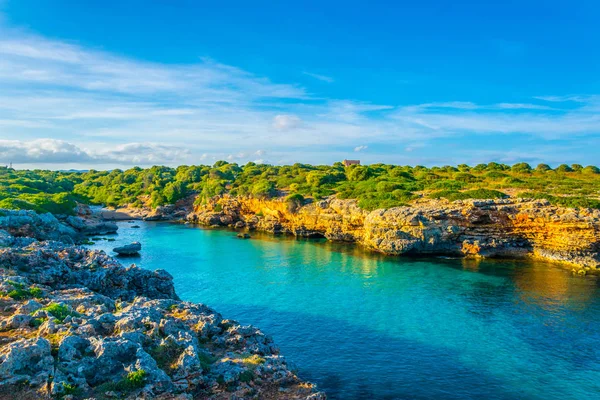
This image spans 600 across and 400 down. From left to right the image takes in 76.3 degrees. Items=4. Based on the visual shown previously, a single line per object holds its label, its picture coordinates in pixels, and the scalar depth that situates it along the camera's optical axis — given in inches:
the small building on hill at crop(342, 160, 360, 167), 4922.7
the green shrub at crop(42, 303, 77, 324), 537.5
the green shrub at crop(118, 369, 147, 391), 408.5
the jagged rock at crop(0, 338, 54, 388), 392.2
